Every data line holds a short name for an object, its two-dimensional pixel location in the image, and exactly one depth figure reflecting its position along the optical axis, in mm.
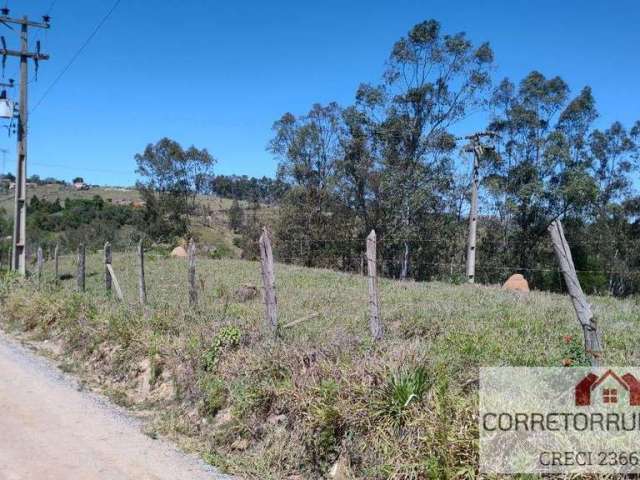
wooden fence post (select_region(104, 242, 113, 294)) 12617
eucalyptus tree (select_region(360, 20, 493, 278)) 32688
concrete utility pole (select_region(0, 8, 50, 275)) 20375
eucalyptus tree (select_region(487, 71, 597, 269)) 34406
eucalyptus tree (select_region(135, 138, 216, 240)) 54406
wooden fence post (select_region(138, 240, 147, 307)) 10600
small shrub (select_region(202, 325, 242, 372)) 7000
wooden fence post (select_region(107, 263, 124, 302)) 11422
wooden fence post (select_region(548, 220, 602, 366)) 4855
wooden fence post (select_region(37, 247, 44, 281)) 17734
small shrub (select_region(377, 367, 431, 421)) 4750
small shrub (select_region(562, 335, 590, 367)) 4804
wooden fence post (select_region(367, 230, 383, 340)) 6773
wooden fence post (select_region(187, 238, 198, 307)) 9688
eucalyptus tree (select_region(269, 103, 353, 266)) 41281
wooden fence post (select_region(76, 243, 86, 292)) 13936
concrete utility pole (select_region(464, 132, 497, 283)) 22719
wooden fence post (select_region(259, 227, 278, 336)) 7414
